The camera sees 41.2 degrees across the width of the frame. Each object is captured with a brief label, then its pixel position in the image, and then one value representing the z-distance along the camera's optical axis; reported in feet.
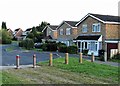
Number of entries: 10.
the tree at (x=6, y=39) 169.00
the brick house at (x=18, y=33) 238.99
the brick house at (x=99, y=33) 76.00
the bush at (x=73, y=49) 79.44
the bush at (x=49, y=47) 92.41
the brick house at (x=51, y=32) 133.32
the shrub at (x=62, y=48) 83.40
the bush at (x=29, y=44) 110.37
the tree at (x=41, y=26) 188.11
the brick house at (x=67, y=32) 99.61
